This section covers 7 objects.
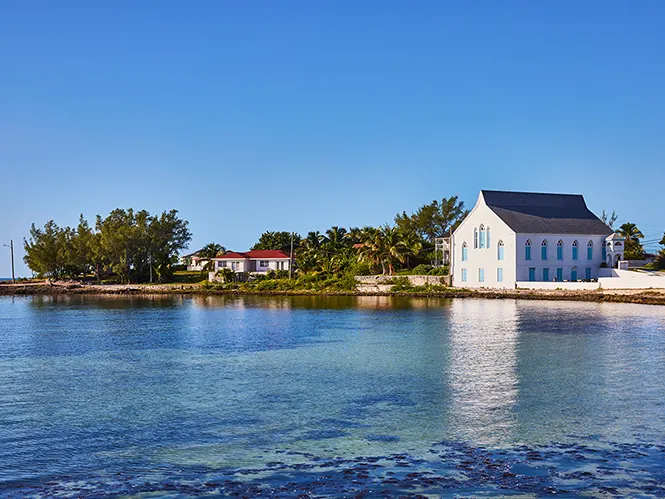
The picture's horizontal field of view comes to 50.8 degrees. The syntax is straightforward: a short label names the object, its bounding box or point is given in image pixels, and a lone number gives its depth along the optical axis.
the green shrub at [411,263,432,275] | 78.69
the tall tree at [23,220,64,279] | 109.44
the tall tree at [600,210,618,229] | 88.46
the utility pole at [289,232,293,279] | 89.24
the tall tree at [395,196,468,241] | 97.50
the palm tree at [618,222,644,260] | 78.69
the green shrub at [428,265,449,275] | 76.25
